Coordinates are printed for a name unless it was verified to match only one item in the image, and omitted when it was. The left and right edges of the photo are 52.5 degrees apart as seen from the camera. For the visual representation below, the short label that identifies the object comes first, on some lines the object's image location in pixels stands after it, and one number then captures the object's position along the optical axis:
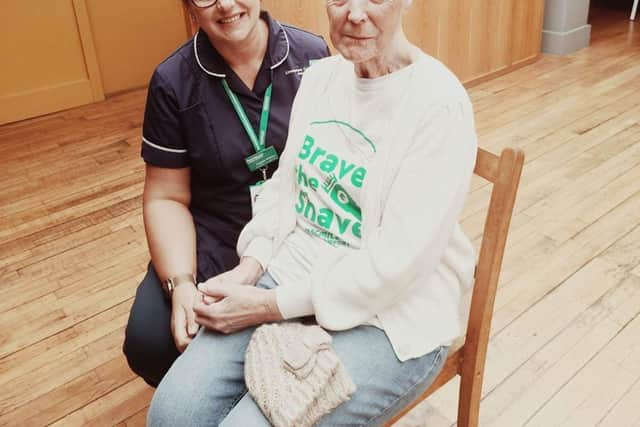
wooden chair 1.11
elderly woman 1.06
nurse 1.46
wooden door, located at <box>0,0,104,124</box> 4.16
